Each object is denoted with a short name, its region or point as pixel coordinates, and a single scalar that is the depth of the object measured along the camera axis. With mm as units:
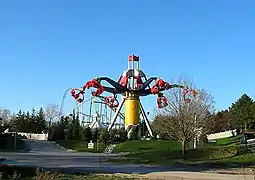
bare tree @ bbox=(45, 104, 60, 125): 79337
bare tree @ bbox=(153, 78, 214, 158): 31450
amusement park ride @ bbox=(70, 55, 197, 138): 63591
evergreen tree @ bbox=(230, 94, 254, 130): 62303
